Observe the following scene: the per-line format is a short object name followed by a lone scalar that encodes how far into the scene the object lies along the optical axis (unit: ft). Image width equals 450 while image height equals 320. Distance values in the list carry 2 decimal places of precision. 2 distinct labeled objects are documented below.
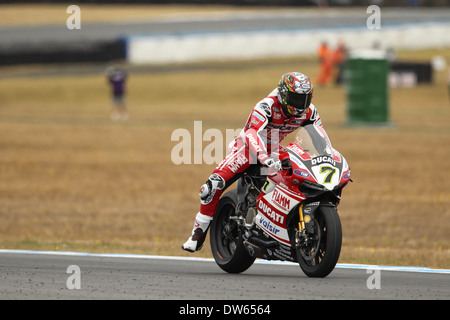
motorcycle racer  55.01
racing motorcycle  51.24
